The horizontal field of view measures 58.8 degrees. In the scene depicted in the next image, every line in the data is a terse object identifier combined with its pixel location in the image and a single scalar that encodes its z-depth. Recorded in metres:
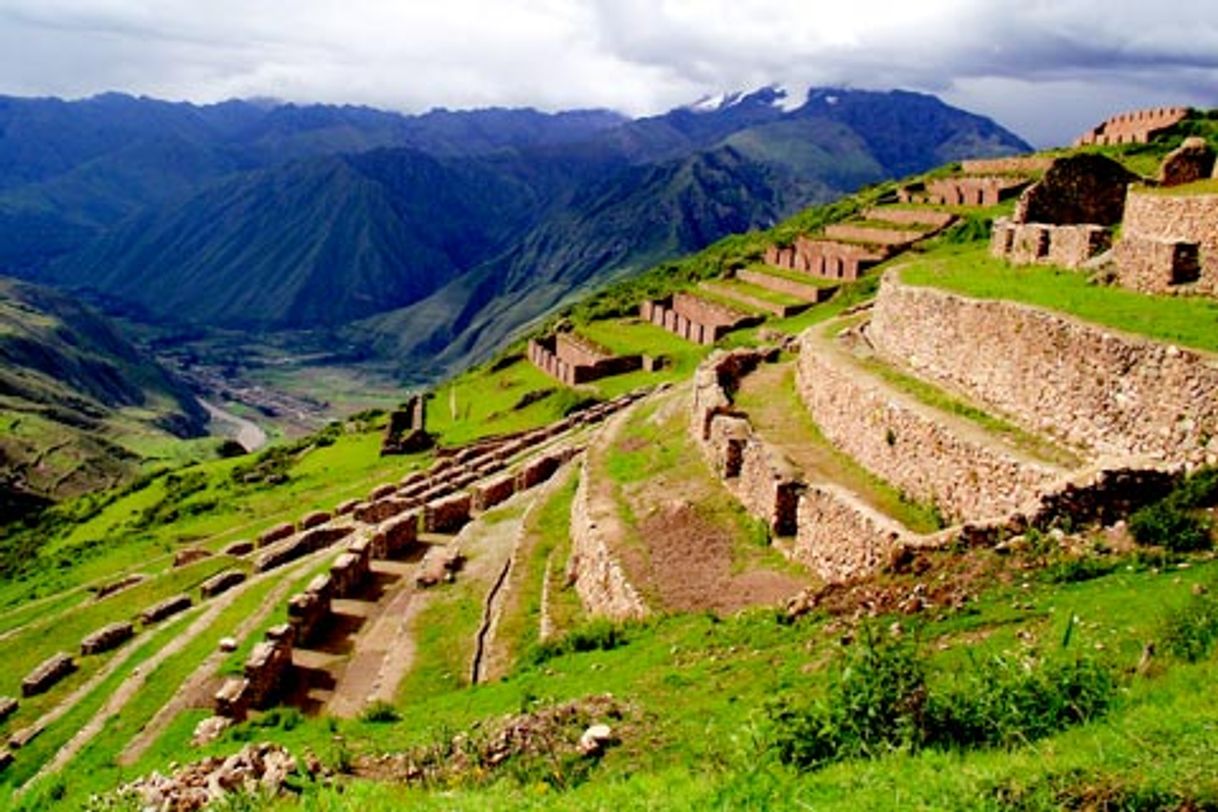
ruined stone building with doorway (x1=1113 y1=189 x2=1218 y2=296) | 19.92
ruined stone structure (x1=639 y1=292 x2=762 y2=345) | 62.99
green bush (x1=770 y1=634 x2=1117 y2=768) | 9.98
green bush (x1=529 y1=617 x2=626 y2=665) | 17.62
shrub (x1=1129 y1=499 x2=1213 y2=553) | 13.17
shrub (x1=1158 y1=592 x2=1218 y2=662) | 10.54
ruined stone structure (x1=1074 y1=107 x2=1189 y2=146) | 68.74
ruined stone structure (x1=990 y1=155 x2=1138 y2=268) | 27.00
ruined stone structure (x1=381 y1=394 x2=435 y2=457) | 65.12
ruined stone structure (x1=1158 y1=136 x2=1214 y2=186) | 26.03
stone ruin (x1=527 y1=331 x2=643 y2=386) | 67.31
